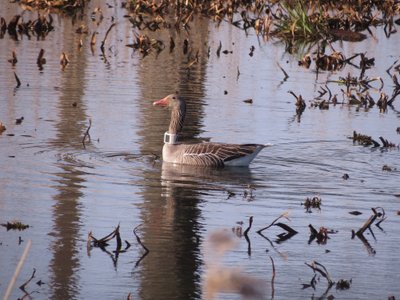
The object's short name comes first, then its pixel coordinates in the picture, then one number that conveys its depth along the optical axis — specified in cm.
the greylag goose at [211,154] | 2739
